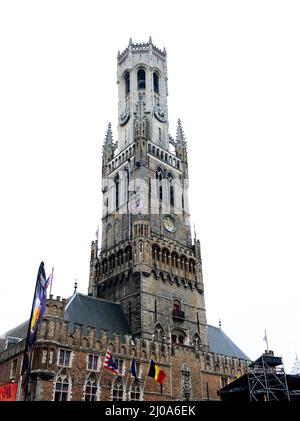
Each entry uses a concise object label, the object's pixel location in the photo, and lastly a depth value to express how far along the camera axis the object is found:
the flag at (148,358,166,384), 39.94
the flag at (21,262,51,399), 25.62
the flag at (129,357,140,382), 40.48
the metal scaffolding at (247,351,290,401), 43.19
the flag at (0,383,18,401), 40.84
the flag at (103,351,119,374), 38.03
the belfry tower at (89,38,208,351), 54.66
